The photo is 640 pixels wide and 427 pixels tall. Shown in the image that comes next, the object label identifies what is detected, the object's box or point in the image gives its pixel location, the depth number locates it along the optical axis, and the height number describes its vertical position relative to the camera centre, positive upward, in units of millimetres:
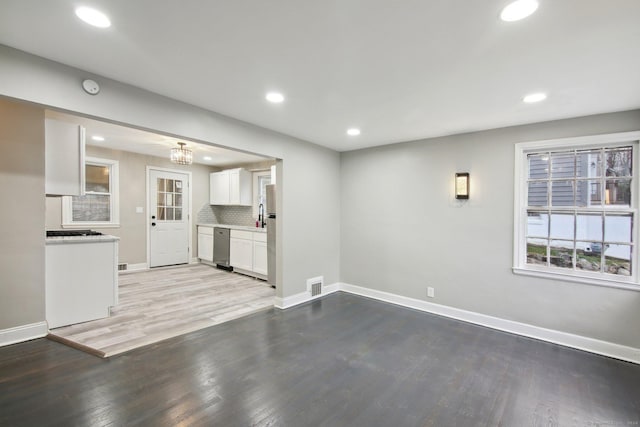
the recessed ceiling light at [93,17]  1551 +1076
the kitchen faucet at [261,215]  6362 -113
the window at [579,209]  2883 +33
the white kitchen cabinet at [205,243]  6777 -809
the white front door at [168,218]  6375 -196
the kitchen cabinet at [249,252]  5457 -852
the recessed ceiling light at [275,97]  2621 +1062
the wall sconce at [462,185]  3682 +339
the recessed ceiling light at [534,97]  2521 +1034
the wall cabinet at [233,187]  6617 +541
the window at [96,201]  5352 +154
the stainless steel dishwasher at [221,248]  6277 -855
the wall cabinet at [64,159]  3094 +559
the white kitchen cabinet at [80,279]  3141 -812
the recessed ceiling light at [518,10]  1439 +1050
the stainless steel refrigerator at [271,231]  4793 -357
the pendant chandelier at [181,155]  4902 +934
